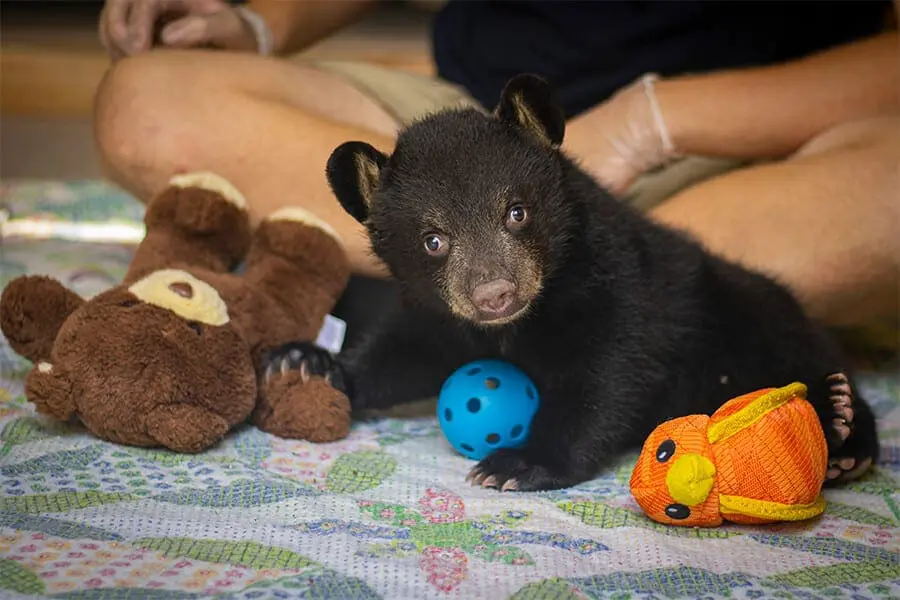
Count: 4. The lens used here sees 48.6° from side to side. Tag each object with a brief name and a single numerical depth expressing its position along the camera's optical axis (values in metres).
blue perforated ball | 1.63
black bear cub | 1.49
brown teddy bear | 1.56
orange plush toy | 1.34
